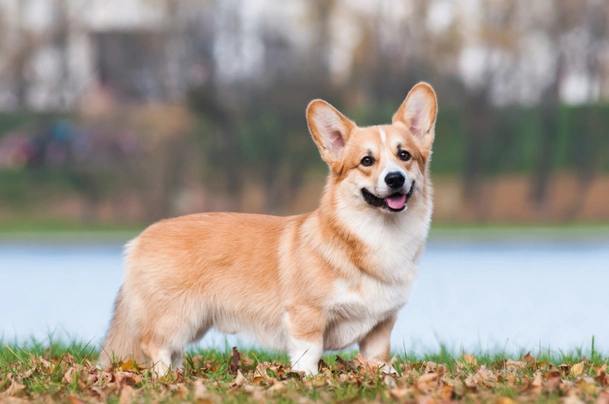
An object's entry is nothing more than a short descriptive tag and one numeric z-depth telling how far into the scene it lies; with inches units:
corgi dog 312.2
